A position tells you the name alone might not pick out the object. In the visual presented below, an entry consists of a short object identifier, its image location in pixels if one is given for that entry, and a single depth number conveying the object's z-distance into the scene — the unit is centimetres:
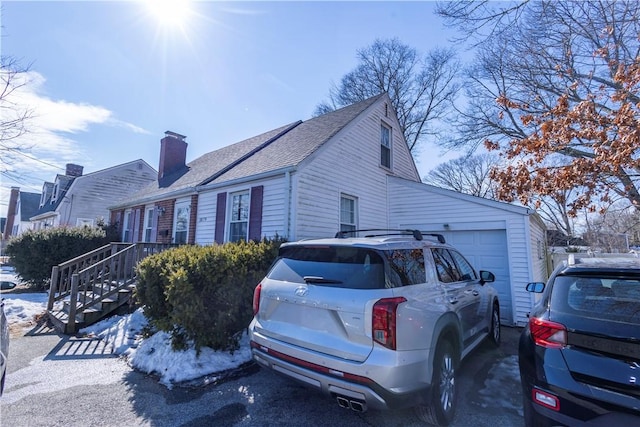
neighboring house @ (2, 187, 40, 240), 3126
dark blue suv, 206
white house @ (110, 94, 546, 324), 760
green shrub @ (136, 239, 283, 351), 449
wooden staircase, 646
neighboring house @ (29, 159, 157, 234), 2141
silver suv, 250
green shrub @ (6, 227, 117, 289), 1113
